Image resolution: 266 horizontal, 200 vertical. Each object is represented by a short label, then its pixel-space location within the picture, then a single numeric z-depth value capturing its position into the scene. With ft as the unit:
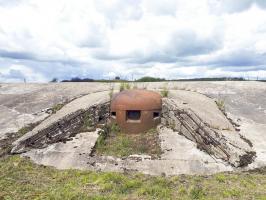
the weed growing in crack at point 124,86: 19.49
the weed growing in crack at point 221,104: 20.19
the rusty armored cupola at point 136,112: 16.80
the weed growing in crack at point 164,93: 18.72
